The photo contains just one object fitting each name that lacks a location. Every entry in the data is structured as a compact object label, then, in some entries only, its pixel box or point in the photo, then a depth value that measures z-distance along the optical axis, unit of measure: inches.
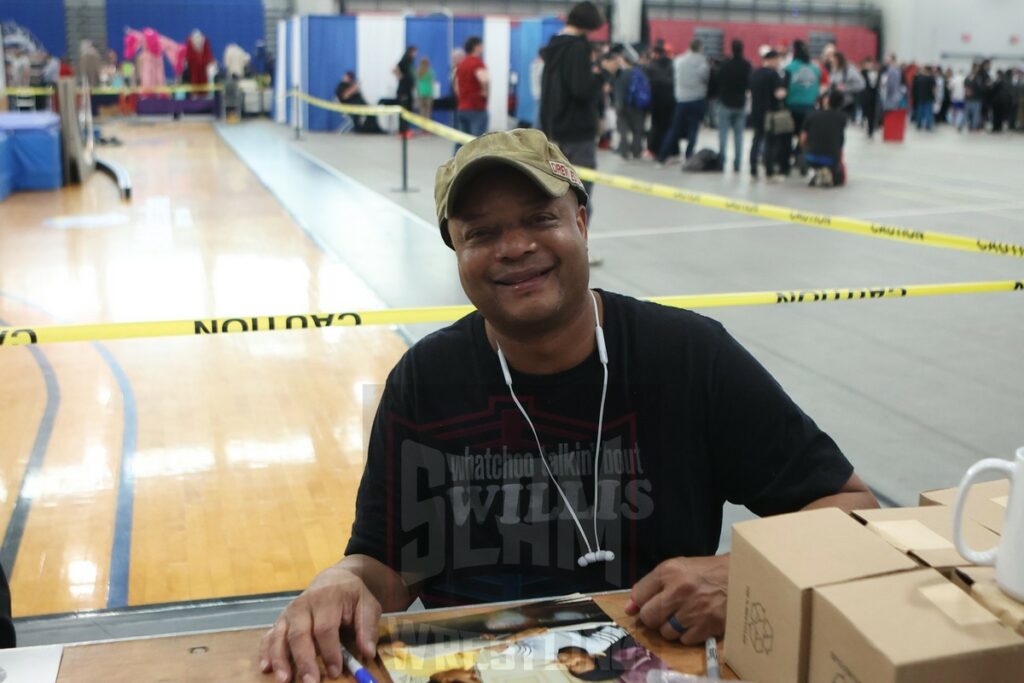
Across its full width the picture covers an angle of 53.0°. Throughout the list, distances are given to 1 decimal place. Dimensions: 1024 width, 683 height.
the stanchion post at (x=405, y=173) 450.6
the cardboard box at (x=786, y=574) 41.7
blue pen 49.6
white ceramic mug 39.6
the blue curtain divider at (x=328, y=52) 790.5
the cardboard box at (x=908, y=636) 36.4
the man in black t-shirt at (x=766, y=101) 502.0
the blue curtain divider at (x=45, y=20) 1079.0
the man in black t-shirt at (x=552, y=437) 66.4
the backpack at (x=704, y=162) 529.3
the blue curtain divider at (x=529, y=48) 758.5
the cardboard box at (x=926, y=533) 43.4
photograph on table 47.8
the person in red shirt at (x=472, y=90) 588.7
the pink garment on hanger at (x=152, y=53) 1009.5
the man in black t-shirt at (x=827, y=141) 458.9
